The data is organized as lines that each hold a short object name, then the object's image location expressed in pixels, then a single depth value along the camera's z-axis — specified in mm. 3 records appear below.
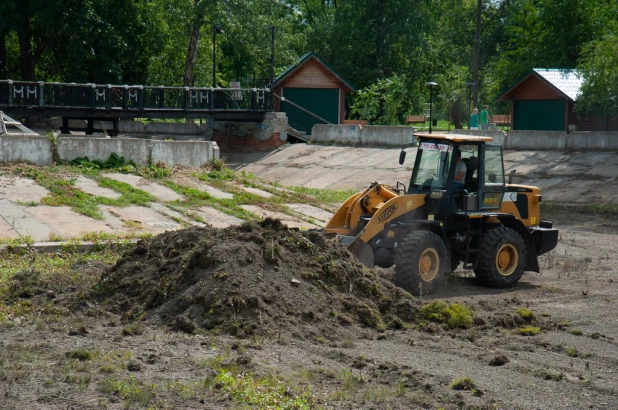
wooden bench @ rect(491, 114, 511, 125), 59328
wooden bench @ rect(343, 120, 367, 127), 43188
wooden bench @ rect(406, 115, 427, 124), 59906
